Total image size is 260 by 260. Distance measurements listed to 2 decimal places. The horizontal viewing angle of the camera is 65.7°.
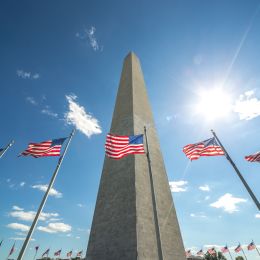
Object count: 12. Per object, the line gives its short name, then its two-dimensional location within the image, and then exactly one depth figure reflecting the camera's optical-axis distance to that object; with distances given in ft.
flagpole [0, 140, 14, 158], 47.23
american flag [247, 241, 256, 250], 130.38
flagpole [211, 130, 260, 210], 31.85
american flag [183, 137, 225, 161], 39.78
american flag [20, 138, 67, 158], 37.17
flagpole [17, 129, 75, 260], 26.86
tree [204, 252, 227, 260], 190.84
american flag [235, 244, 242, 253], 135.97
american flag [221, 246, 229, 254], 136.59
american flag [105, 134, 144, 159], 35.45
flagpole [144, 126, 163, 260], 26.50
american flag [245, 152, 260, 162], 39.07
